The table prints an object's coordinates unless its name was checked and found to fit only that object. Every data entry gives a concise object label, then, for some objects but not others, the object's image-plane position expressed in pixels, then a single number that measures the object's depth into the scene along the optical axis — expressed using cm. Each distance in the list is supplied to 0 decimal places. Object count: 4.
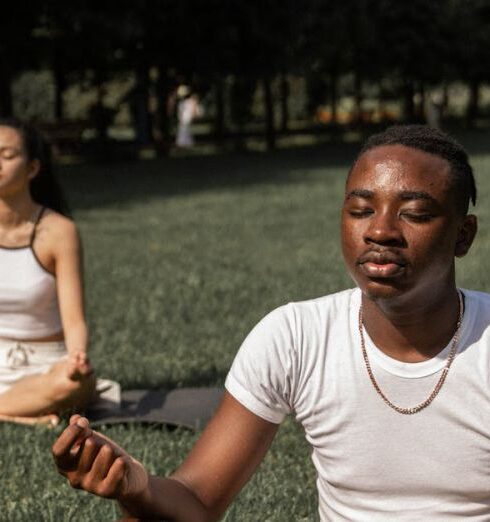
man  249
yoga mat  534
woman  522
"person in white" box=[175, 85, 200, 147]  3362
